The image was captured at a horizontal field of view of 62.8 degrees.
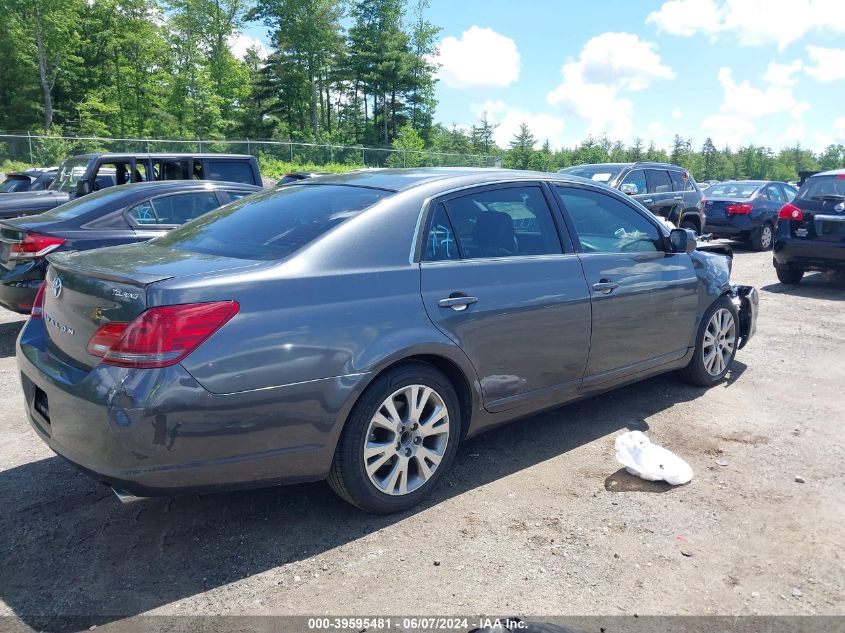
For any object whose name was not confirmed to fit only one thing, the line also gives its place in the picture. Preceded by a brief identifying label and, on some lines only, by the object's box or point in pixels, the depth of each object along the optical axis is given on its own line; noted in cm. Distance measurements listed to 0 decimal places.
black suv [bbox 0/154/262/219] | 995
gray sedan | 277
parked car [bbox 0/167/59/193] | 1523
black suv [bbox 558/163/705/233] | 1253
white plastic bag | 383
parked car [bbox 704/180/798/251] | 1478
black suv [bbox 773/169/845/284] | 931
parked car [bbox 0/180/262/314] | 640
